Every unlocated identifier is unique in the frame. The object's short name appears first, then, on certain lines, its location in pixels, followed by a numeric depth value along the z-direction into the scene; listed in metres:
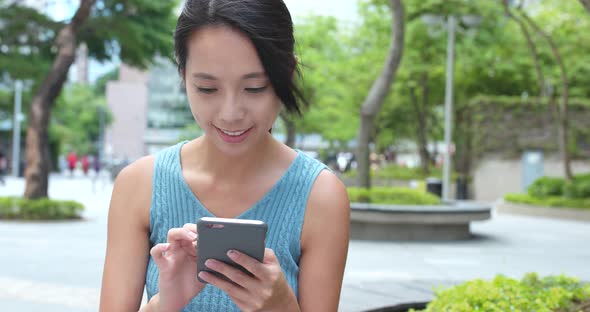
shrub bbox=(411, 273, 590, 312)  3.62
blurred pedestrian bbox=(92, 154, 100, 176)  32.39
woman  1.66
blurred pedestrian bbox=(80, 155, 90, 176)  44.20
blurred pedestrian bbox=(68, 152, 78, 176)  41.72
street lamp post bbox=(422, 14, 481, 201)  16.69
